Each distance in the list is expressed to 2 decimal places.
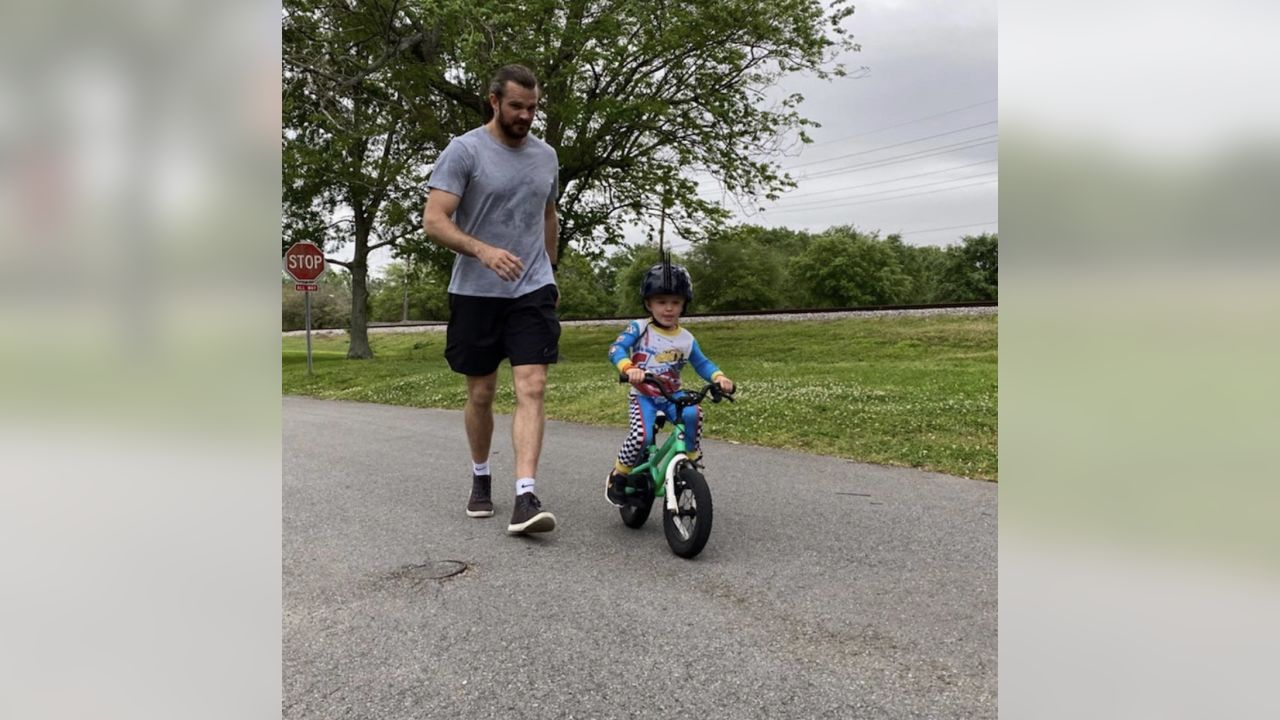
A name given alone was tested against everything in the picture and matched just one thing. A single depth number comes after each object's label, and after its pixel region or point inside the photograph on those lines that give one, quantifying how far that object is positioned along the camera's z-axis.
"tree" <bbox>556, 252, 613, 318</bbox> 68.44
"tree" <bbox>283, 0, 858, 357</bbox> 16.12
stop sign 17.72
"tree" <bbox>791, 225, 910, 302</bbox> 59.22
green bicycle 3.68
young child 4.20
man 4.16
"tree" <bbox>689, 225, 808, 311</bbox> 59.44
